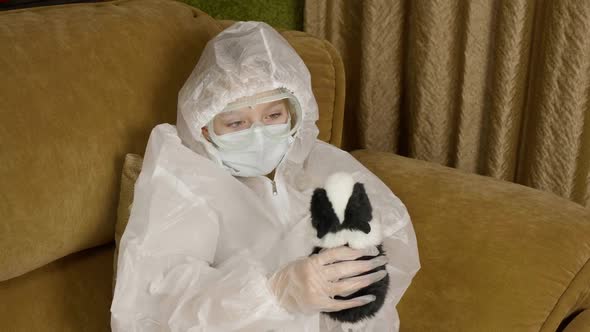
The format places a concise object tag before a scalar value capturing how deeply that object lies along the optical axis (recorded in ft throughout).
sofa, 6.73
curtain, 8.03
